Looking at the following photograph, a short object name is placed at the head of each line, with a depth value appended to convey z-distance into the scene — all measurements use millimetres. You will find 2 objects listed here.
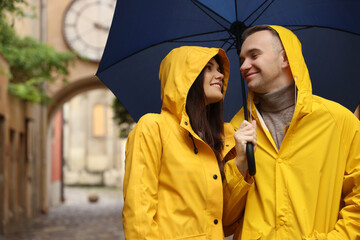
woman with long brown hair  2305
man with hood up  2400
